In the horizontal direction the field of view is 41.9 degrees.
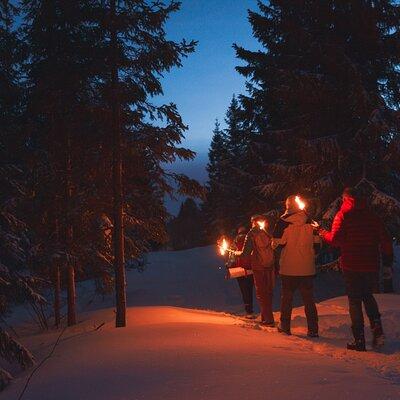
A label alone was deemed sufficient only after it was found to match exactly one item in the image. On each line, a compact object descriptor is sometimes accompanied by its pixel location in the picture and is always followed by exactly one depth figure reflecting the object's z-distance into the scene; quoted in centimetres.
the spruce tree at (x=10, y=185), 768
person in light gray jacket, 872
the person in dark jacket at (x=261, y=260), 1045
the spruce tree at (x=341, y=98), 1530
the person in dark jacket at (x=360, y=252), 751
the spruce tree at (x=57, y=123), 1152
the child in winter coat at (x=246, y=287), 1329
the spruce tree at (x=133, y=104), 1064
